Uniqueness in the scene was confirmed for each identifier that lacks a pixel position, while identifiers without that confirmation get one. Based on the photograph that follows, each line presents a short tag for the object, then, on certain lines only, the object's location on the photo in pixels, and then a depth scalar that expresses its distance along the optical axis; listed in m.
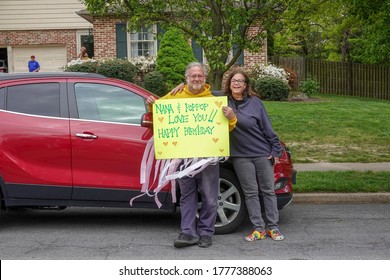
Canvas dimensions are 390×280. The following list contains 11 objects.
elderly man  6.26
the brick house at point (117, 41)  24.27
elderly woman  6.37
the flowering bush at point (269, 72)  21.92
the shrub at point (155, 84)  20.58
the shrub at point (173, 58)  21.34
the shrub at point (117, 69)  21.50
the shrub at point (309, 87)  21.89
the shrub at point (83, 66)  22.27
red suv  6.66
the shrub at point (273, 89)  20.12
